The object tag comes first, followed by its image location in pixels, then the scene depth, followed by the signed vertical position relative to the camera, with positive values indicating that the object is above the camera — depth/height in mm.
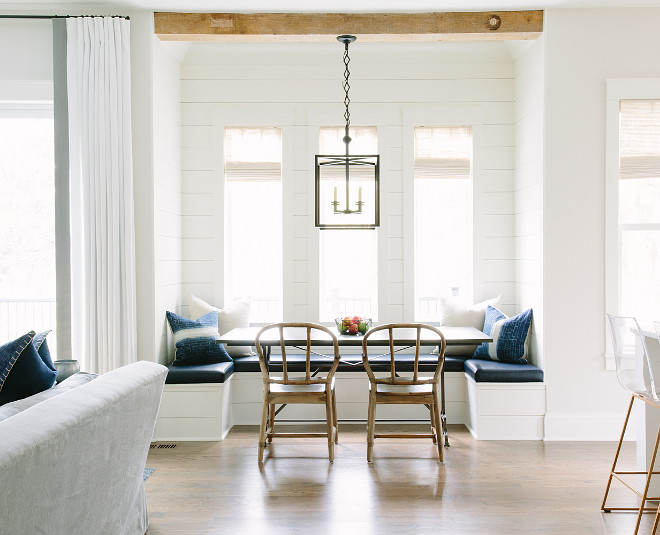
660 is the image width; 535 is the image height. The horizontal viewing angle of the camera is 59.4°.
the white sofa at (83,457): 1628 -680
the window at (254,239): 5180 +107
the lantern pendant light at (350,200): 3672 +332
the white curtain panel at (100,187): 4172 +467
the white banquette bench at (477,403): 4320 -1145
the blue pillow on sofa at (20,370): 2471 -516
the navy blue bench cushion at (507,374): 4309 -930
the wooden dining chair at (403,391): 3764 -926
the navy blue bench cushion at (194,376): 4320 -932
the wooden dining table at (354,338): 3939 -616
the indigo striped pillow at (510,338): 4461 -685
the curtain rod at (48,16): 4188 +1713
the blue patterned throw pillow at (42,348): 2729 -459
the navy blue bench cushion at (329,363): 4602 -905
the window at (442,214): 5125 +325
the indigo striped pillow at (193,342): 4508 -710
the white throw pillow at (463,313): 4918 -537
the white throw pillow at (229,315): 4848 -544
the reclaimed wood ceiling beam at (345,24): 4332 +1704
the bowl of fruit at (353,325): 4188 -543
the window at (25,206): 4574 +359
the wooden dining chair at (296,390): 3771 -921
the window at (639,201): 4312 +362
